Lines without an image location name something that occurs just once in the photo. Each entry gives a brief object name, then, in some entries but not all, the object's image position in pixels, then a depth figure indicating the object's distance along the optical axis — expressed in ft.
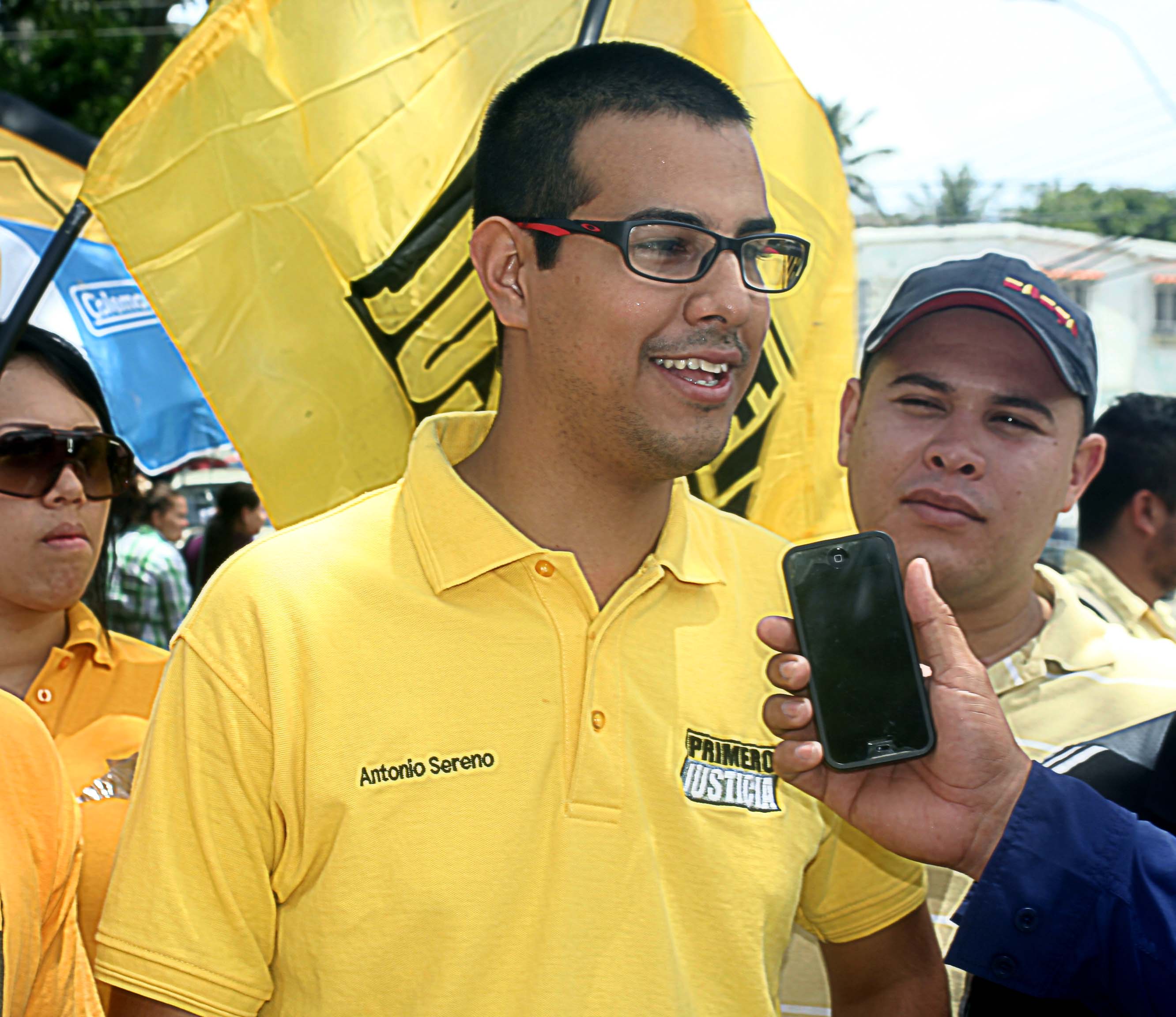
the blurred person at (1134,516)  12.39
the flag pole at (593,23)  7.61
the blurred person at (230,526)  19.97
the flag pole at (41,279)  7.71
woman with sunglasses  7.53
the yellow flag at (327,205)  7.18
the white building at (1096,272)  32.60
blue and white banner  9.09
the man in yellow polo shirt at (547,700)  4.66
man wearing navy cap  6.93
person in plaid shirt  17.76
